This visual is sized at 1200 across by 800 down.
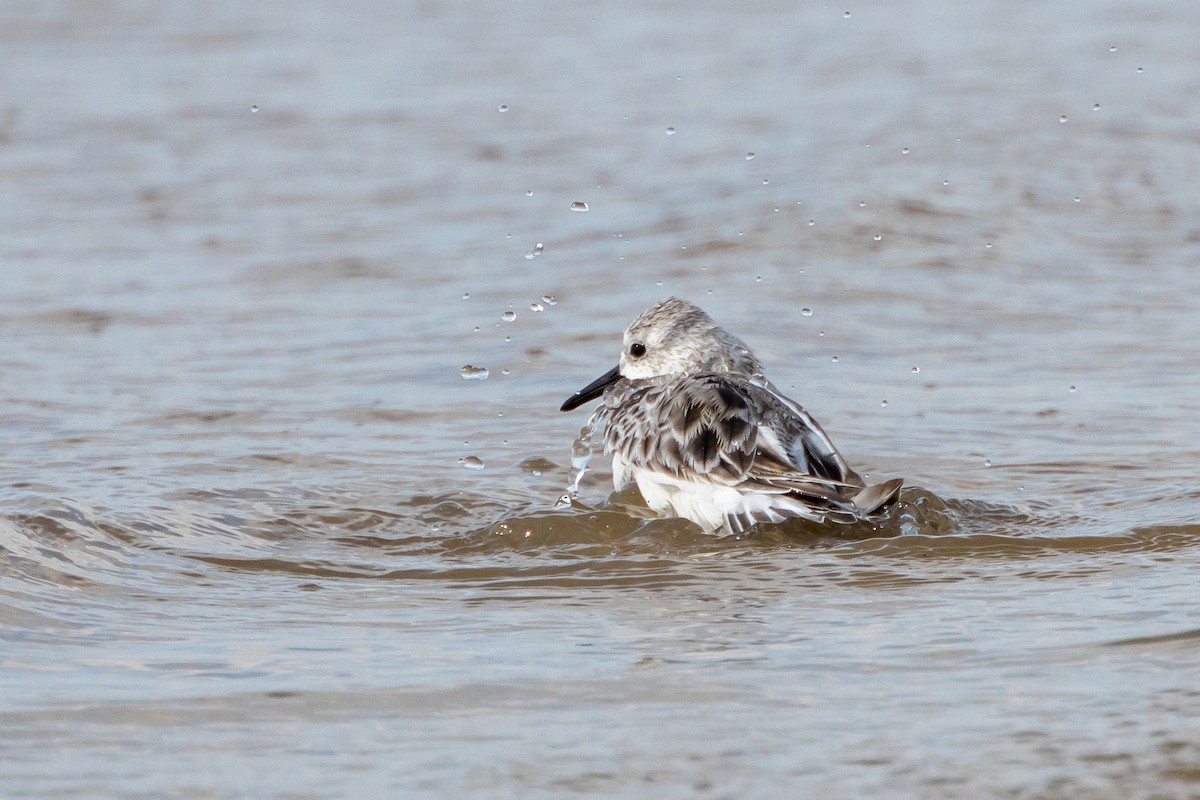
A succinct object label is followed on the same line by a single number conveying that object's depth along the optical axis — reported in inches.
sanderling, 357.1
